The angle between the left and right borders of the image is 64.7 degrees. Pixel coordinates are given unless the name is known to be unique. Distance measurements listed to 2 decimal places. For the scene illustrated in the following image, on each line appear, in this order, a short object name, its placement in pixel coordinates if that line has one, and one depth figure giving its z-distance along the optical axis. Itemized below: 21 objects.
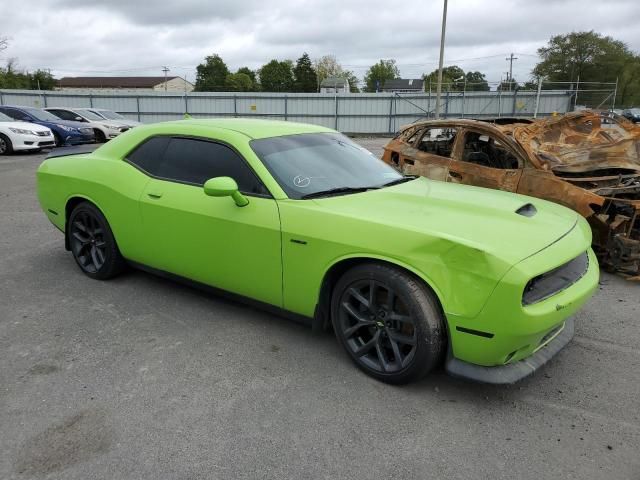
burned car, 5.11
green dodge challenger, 2.67
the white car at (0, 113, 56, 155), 14.29
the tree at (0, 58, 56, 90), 58.41
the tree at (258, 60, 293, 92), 84.50
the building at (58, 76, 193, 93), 107.31
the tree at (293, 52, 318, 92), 82.00
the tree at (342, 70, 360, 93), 92.19
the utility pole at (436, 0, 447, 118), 22.92
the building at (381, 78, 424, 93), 84.61
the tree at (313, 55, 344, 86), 89.67
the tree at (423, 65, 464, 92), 90.44
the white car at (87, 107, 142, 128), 19.76
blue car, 16.39
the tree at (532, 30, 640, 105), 62.59
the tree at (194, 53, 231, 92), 87.75
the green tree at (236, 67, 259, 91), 87.96
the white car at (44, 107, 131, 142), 18.44
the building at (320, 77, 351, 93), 76.69
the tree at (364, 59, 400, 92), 95.50
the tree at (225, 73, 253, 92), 81.12
